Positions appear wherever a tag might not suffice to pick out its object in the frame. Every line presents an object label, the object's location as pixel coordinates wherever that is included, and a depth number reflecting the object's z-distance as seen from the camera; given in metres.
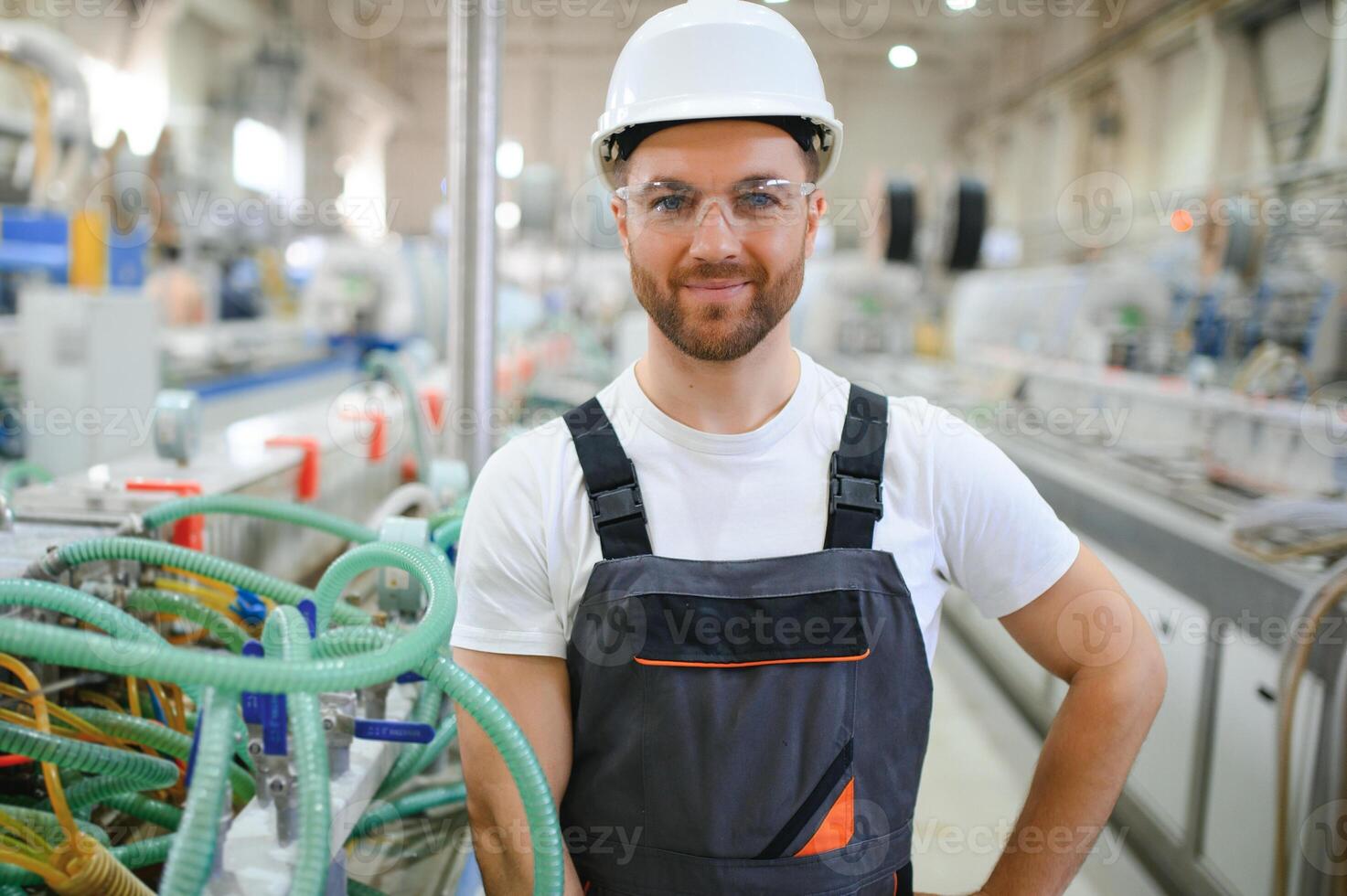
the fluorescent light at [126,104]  8.20
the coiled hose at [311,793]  0.74
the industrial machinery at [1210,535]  1.77
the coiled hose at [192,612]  1.25
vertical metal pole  1.84
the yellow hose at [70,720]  1.08
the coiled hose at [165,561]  1.14
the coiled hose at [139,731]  1.15
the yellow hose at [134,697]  1.23
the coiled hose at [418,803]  1.40
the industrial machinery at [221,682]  0.73
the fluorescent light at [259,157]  10.37
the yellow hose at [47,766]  0.90
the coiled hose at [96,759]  0.94
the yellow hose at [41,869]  0.88
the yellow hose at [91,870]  0.88
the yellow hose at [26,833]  0.93
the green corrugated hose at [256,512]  1.36
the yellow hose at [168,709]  1.28
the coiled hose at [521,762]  0.84
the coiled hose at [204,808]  0.71
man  1.03
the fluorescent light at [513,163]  6.71
